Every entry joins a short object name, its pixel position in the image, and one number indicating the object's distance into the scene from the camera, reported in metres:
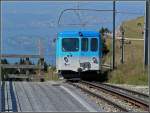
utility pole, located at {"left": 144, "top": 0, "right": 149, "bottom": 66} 31.86
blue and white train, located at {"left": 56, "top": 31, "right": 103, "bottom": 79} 30.20
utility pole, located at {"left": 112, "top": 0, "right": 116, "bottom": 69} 39.20
